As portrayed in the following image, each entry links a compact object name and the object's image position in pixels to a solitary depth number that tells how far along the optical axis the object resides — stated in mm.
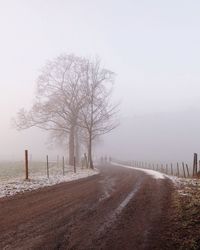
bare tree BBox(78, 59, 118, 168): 36562
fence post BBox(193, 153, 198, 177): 25547
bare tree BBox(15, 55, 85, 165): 37438
